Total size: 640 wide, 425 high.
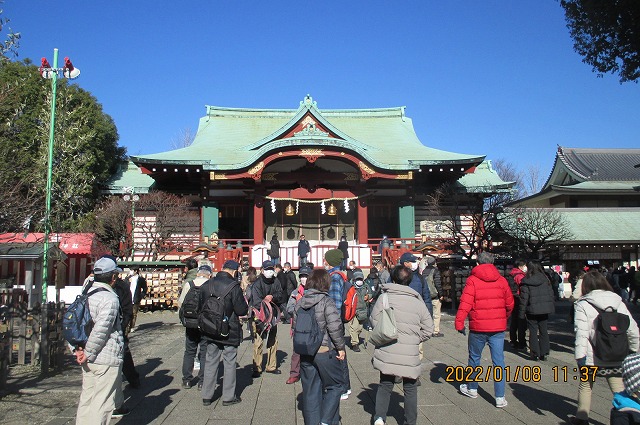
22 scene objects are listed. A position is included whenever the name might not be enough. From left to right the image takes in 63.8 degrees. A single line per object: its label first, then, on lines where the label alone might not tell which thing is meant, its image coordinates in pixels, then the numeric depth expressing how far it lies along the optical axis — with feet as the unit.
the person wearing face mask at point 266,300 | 25.22
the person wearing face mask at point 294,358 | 22.92
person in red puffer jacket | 19.75
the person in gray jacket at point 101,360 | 14.99
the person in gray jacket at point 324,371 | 16.39
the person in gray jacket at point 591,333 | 16.28
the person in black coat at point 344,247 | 60.10
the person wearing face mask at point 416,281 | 23.30
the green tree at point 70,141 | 60.42
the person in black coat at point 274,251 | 60.08
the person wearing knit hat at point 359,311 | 31.68
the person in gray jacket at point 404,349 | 16.21
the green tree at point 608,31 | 31.83
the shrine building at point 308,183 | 66.13
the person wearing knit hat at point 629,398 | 11.55
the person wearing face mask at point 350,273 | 35.85
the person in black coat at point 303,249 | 61.00
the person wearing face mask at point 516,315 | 31.12
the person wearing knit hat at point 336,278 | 26.23
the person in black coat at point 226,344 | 20.31
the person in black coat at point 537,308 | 27.68
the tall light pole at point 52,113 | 36.19
